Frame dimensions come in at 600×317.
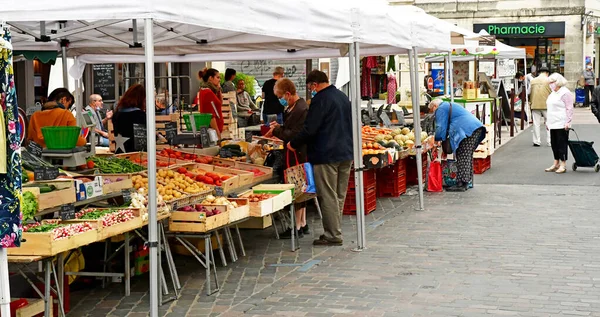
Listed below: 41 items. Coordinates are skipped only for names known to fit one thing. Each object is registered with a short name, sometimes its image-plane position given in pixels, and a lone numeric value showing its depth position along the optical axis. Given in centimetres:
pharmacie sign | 4281
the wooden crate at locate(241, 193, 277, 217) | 900
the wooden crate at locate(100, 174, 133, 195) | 832
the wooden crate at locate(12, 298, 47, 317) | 646
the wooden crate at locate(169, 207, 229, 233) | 800
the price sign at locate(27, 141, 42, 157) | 860
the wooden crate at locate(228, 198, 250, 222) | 858
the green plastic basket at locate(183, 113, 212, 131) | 1191
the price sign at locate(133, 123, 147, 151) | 1059
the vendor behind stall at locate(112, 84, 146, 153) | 1141
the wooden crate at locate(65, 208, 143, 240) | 709
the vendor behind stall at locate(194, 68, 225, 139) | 1363
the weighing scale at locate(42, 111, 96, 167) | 866
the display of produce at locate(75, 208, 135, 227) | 728
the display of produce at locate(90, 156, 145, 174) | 886
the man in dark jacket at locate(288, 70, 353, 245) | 1010
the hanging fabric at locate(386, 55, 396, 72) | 2027
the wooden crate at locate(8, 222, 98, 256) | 643
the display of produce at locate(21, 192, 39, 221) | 690
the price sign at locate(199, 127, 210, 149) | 1167
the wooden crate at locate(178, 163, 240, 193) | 957
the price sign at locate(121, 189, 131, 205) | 802
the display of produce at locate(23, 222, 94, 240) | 664
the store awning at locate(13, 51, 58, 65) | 1225
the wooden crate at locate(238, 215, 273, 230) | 991
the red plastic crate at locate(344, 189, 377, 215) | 1248
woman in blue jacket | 1445
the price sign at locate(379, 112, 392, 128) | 1644
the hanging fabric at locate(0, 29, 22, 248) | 549
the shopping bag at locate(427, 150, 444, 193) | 1491
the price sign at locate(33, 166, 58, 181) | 754
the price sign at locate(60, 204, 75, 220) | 714
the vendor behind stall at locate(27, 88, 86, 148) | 995
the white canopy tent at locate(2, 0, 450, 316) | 632
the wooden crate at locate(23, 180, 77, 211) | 711
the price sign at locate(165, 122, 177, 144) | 1137
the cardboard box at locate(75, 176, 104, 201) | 775
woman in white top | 1653
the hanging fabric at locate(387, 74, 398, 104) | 2346
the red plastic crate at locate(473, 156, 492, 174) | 1741
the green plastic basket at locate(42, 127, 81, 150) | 865
